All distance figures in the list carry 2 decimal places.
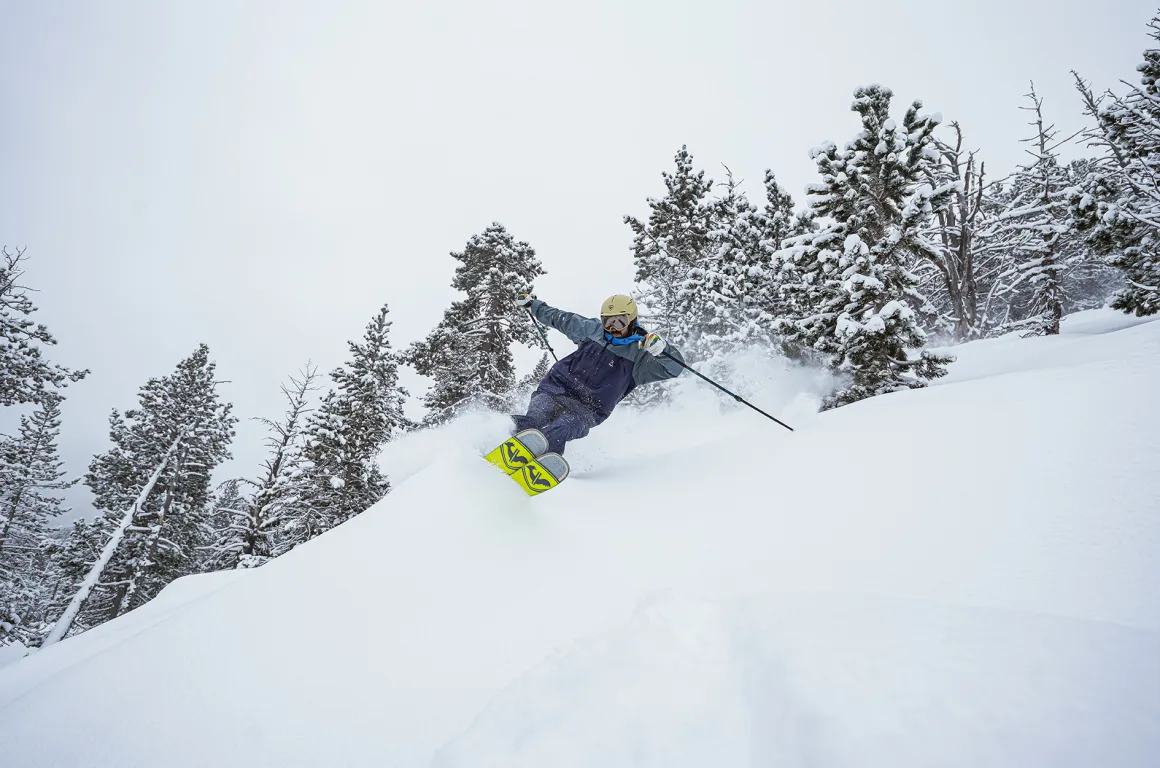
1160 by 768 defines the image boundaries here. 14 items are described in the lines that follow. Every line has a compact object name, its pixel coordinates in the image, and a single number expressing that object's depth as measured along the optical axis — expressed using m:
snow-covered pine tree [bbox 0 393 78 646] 15.09
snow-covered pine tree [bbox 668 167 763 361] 14.71
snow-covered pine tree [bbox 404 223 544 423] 15.07
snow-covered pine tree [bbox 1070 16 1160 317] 8.53
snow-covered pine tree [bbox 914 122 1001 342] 14.32
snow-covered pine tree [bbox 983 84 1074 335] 12.00
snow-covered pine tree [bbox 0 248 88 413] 11.48
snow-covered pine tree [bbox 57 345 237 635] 16.38
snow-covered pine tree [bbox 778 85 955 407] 8.98
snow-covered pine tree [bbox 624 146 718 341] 17.25
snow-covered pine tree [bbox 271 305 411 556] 13.56
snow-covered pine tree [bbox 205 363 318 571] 13.93
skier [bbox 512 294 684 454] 5.52
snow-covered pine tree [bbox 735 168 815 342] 14.74
